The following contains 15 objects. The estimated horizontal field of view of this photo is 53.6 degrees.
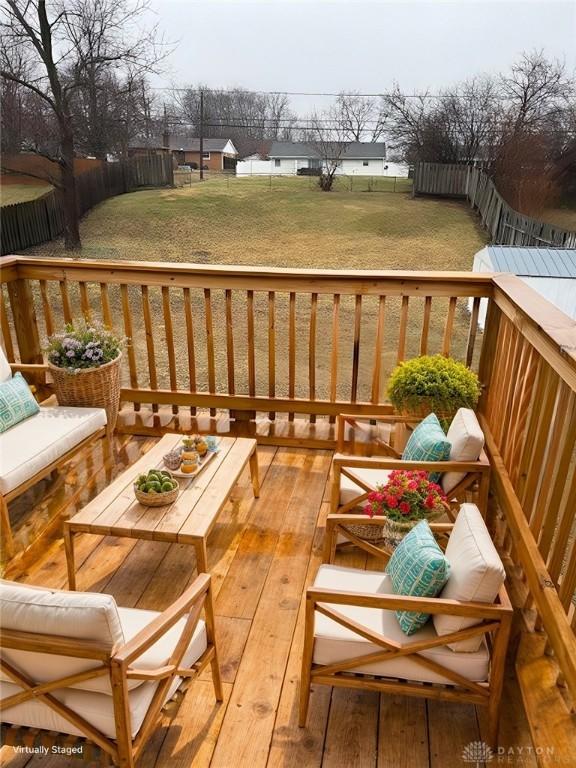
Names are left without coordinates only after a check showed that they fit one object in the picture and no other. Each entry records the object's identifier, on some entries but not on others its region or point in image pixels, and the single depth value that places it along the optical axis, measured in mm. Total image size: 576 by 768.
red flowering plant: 2104
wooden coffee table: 2154
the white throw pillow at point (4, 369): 3122
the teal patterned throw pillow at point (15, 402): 2859
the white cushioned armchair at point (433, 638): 1547
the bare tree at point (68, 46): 8305
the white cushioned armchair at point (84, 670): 1271
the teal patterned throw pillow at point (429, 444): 2352
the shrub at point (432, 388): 2865
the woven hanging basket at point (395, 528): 2084
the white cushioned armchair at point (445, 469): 2291
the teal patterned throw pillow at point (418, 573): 1614
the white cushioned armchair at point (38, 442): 2488
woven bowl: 2285
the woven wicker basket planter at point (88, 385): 3125
